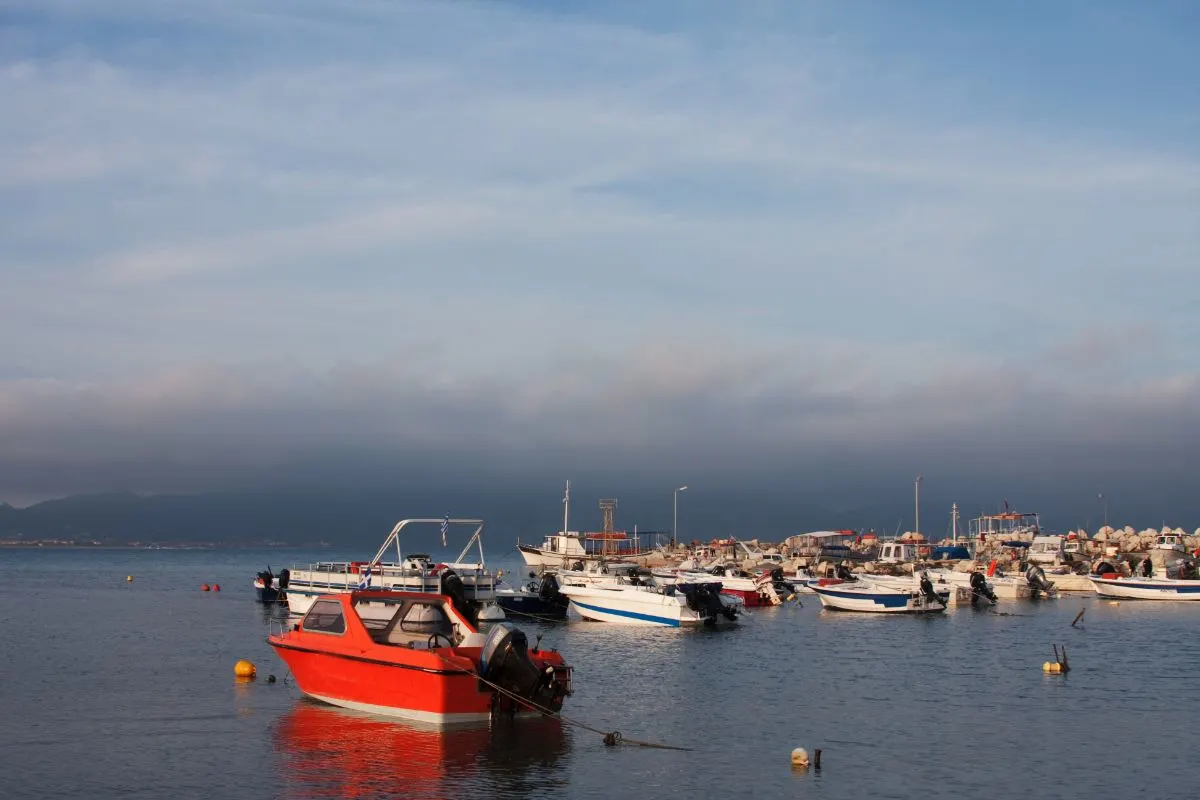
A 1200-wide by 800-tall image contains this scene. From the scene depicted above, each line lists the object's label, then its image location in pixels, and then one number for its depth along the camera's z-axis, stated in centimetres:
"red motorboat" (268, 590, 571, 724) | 2923
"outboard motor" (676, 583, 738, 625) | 6328
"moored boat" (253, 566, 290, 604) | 7928
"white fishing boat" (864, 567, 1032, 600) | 8775
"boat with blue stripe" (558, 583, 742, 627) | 6234
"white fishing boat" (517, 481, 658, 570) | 13638
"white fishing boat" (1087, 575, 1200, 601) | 8869
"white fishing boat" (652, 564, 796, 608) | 8569
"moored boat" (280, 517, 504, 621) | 5459
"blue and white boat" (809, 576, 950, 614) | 7381
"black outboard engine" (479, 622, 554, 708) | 2922
